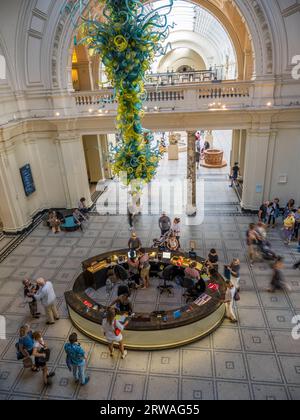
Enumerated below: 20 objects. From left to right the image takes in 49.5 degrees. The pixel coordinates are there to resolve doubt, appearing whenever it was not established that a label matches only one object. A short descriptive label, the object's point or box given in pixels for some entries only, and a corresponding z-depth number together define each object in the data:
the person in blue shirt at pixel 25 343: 5.87
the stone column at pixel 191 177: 12.69
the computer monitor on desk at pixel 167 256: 8.94
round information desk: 6.68
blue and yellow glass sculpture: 4.82
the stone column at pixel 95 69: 16.03
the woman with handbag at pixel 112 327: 6.16
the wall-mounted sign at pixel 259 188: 12.39
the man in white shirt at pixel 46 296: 7.29
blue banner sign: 12.37
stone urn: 18.86
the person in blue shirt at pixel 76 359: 5.72
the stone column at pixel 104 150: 16.92
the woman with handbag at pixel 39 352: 5.95
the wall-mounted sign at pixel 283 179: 12.14
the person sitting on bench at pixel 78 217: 12.16
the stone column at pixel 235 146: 15.94
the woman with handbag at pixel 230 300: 7.18
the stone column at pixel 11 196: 11.39
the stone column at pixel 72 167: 12.84
